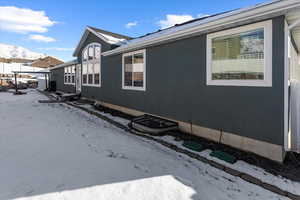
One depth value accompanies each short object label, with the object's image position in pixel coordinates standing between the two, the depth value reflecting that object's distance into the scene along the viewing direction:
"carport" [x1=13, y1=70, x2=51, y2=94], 21.16
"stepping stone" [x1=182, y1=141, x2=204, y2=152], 3.85
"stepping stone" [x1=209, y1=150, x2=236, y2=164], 3.31
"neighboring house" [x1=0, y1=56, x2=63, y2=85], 30.30
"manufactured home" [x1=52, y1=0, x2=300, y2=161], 3.26
